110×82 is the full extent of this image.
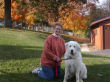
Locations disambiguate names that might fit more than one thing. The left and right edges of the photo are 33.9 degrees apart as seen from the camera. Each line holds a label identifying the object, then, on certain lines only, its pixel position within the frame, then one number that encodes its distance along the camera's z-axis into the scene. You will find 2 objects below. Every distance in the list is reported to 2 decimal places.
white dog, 4.88
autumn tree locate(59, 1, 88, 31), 26.41
